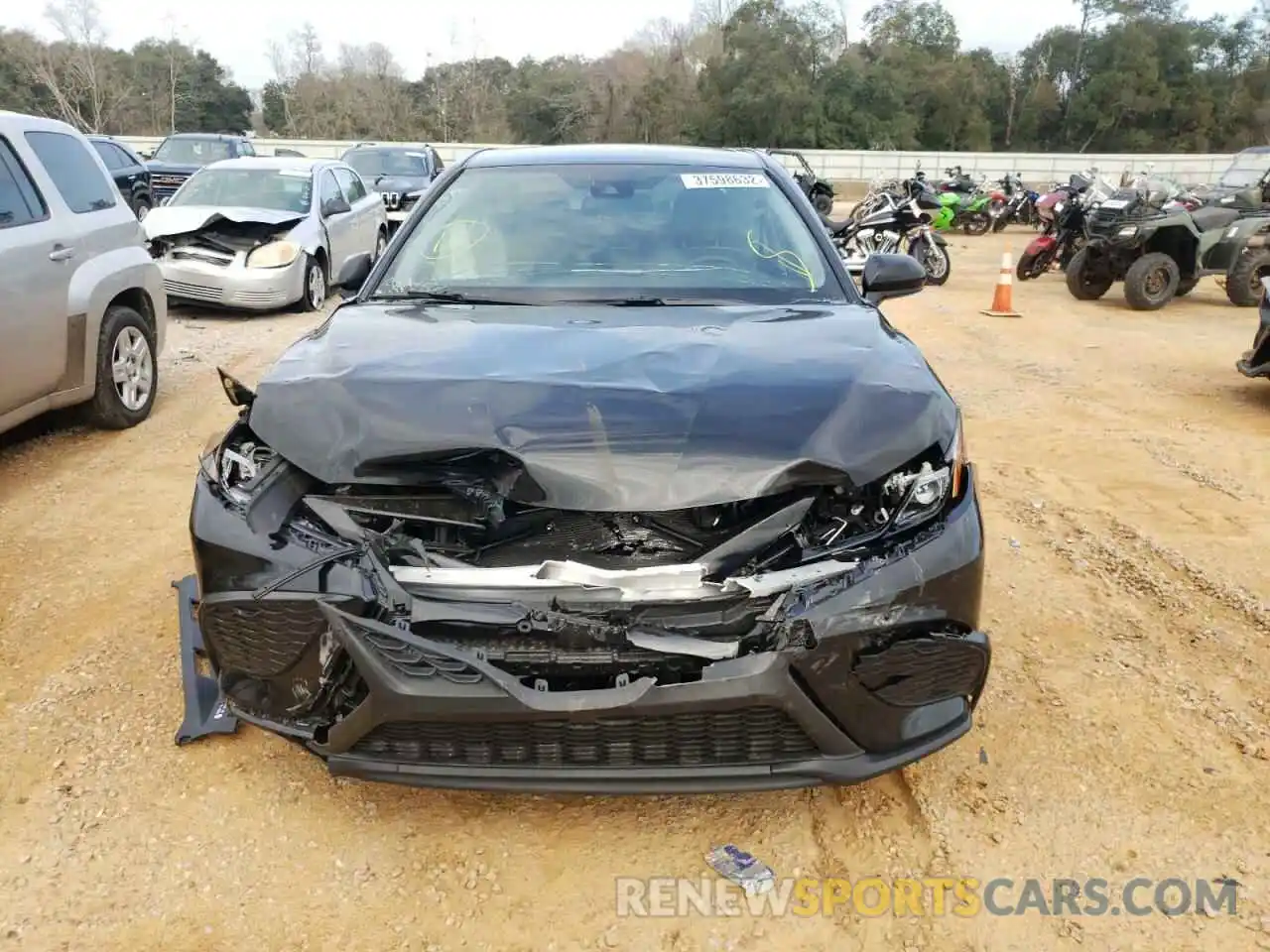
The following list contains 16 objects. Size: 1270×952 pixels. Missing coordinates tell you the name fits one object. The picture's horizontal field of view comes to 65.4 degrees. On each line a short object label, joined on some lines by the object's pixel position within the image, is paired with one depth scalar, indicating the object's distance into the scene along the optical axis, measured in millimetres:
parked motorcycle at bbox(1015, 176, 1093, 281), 12547
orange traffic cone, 10828
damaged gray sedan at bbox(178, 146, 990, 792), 2086
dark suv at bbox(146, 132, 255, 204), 16391
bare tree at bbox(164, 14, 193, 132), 47250
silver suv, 4770
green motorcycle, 20516
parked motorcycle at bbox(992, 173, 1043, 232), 21688
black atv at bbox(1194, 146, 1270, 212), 13163
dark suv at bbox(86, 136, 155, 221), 13445
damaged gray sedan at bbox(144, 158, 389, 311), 9133
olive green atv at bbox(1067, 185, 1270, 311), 10930
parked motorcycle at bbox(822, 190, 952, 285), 12562
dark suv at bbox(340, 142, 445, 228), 15195
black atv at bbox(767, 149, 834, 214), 16094
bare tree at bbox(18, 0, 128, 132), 41719
